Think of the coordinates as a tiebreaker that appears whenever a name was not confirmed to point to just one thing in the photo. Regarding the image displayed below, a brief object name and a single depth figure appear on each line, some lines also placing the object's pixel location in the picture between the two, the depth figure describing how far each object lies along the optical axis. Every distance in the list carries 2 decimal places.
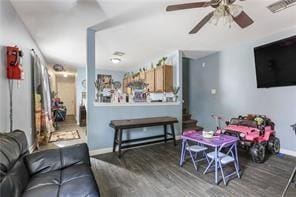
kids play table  1.82
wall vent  1.89
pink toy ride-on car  2.34
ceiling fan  1.49
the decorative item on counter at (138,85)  3.59
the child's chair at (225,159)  1.82
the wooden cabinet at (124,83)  6.25
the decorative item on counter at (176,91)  3.60
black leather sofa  1.02
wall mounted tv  2.48
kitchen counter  2.76
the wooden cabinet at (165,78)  3.83
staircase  4.08
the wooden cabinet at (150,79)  4.28
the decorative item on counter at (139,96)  3.24
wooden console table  2.56
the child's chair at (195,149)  2.11
